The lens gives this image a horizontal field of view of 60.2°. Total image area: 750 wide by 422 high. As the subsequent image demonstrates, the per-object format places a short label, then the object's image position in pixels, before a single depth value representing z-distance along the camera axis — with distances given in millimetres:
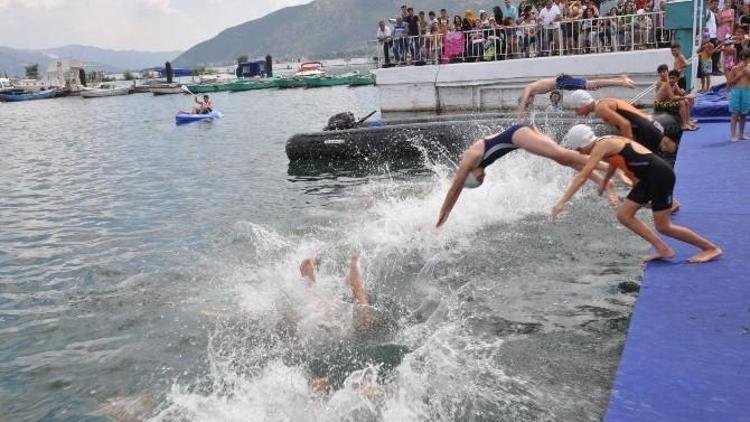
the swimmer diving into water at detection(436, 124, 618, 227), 7578
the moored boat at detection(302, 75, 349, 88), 69312
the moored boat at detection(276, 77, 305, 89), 70250
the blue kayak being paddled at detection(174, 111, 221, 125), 32219
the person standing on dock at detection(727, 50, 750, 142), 10703
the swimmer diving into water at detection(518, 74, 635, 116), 9211
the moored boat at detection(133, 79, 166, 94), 77375
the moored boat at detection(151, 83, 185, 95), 73350
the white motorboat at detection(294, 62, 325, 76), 84150
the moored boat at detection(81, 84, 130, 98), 75625
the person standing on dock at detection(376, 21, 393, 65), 25281
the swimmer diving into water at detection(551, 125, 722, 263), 6266
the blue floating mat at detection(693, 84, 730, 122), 13633
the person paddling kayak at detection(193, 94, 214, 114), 33094
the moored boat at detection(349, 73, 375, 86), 66688
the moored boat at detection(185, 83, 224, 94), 72062
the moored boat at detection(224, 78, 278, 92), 72750
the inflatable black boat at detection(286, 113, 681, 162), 16438
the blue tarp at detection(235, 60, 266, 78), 92938
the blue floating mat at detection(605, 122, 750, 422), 3850
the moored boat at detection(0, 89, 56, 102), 76750
